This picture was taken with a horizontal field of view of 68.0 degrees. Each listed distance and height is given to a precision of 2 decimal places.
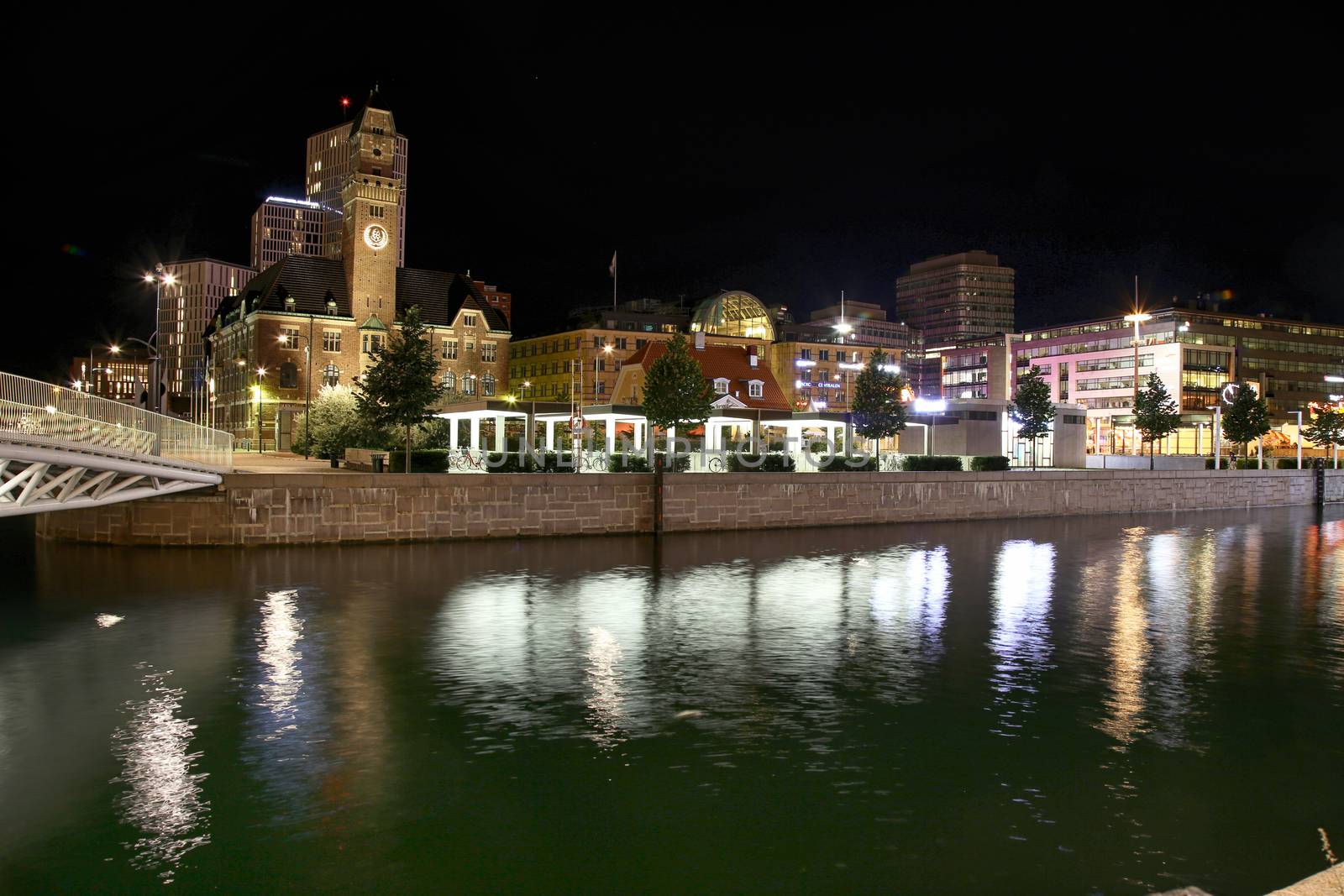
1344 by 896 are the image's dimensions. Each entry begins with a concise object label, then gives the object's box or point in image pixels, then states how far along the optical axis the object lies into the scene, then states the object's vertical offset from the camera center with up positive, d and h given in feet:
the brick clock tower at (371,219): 337.52 +80.72
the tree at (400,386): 144.97 +10.09
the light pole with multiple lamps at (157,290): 134.49 +21.82
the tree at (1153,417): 278.26 +13.89
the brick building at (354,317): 326.65 +47.57
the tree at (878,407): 200.44 +10.96
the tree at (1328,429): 309.01 +12.22
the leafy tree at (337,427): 198.90 +5.77
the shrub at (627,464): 151.43 -0.82
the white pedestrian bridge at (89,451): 70.59 +0.01
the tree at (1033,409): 232.73 +13.02
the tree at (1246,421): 296.71 +13.99
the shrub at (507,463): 147.54 -0.97
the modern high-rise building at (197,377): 341.51 +26.13
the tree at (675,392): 177.37 +11.87
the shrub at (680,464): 160.25 -0.91
